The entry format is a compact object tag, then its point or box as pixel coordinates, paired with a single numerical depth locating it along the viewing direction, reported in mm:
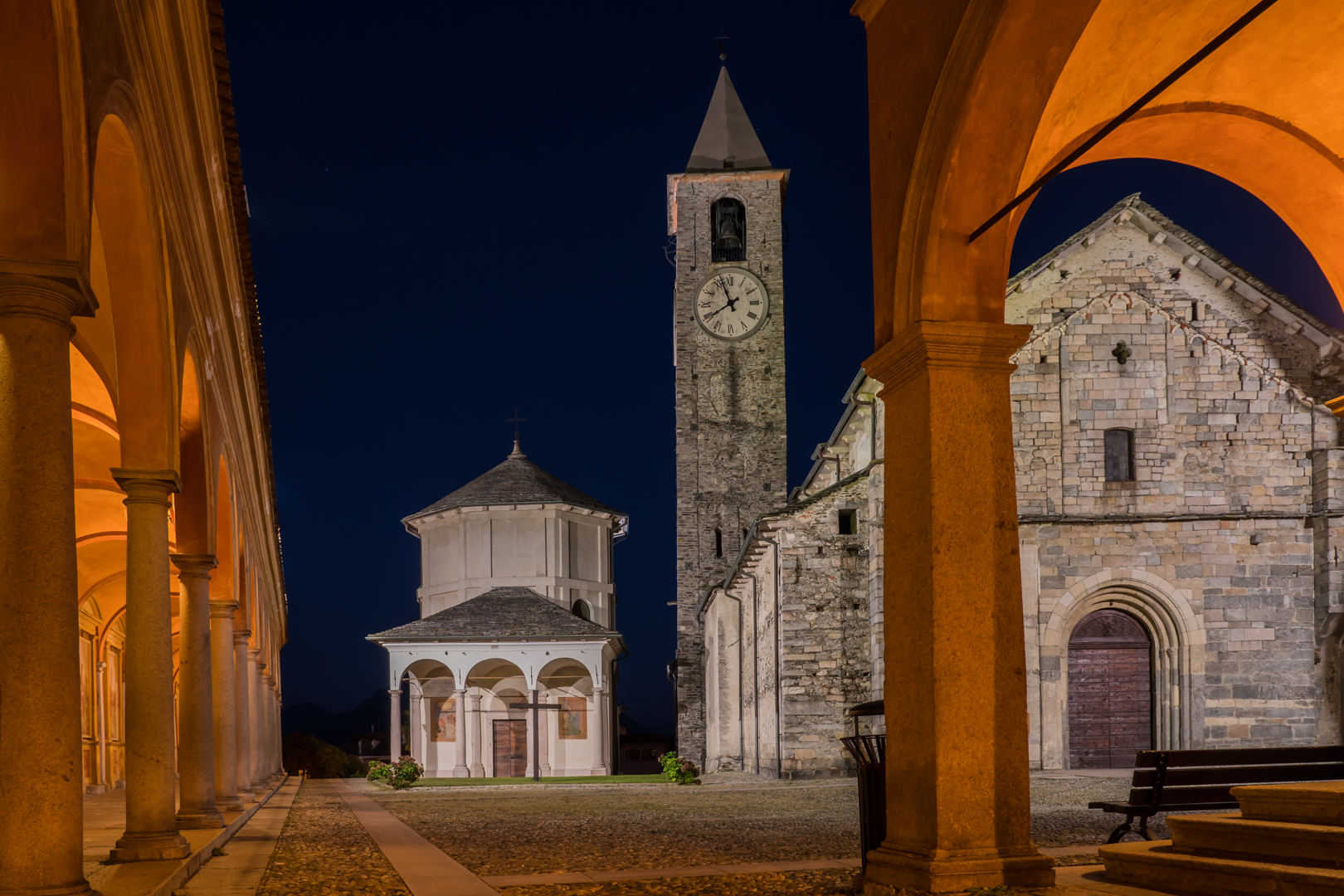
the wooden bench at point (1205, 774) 8273
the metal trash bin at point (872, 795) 6906
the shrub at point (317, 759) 38562
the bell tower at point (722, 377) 37094
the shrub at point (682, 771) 25750
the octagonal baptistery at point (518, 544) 41188
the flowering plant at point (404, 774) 24625
